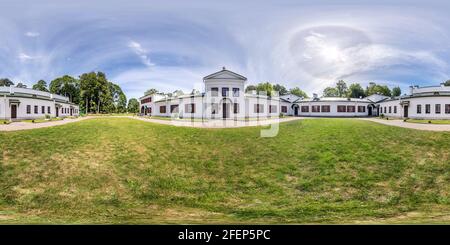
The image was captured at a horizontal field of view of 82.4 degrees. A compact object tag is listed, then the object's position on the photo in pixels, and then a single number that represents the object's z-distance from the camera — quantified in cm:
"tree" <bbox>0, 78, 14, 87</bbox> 1225
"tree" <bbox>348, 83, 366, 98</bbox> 1653
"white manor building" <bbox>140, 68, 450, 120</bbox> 1241
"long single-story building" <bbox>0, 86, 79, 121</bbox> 1227
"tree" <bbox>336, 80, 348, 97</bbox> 1656
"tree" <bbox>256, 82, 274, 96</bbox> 1546
